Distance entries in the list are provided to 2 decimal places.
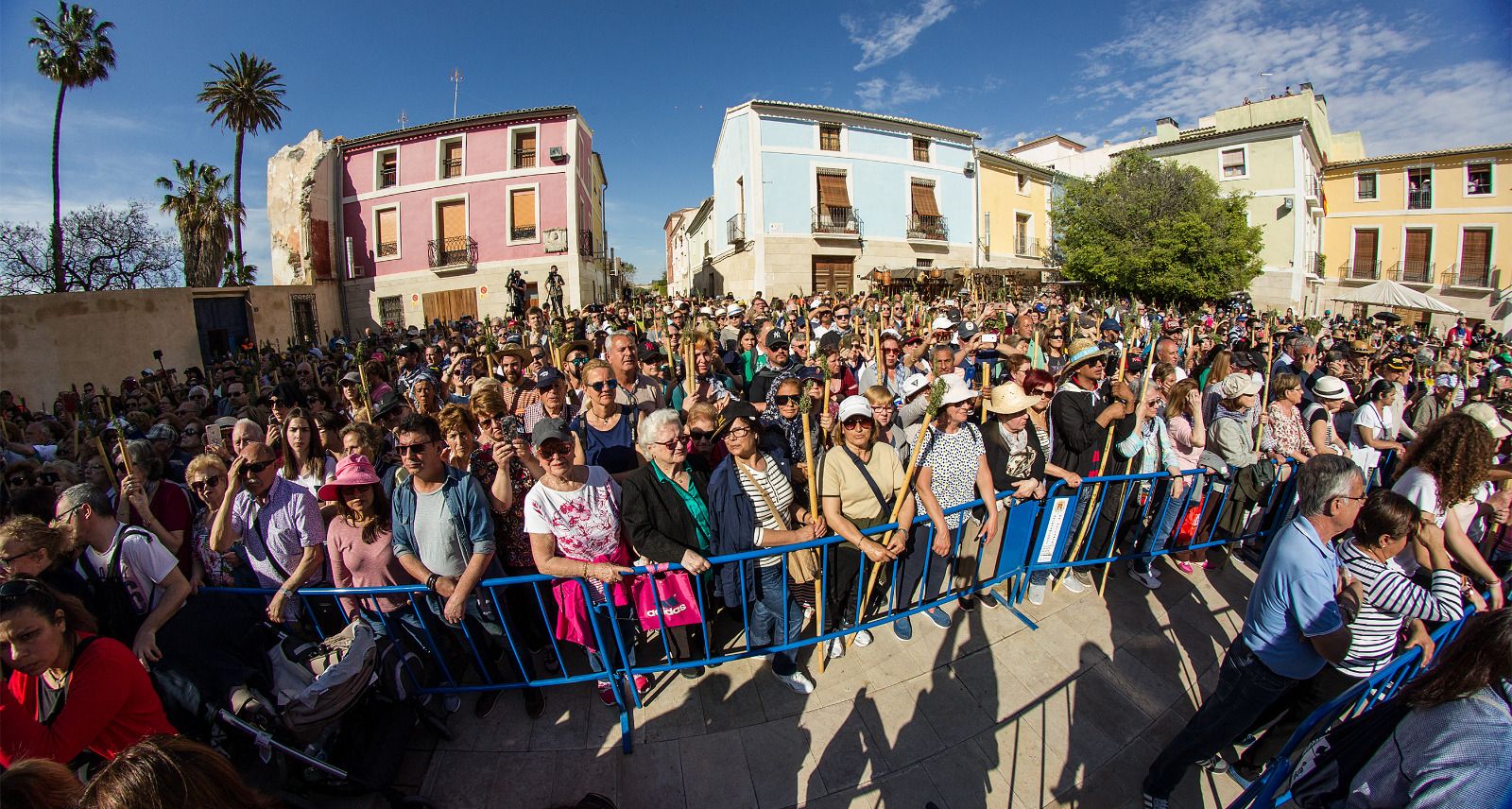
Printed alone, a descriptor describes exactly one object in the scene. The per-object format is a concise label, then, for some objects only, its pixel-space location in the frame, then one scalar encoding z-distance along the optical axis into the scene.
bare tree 22.66
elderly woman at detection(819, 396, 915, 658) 3.14
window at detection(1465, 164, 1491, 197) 24.48
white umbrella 18.64
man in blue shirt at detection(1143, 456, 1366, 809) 2.27
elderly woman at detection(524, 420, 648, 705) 2.91
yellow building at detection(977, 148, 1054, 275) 25.28
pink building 21.75
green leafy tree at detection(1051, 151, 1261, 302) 21.77
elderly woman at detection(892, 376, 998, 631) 3.50
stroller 2.35
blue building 20.75
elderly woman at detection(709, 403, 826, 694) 3.07
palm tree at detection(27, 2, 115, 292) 18.70
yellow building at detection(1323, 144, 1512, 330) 24.16
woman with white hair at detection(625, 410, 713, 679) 2.96
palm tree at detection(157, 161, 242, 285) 22.42
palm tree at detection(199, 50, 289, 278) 23.88
